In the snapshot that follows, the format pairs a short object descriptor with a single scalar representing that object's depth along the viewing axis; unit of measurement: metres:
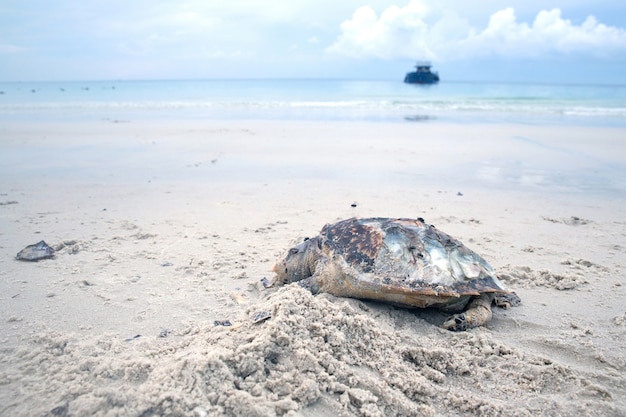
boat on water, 59.45
